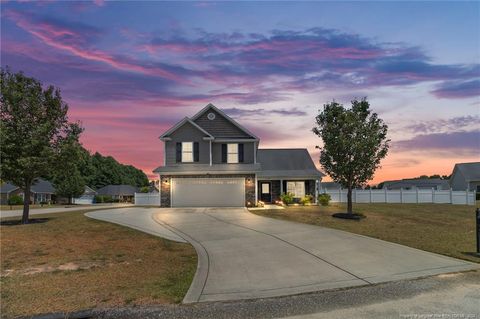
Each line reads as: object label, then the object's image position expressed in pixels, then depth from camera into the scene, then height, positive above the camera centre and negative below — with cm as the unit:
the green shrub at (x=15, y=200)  5209 -236
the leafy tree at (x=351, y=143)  2050 +204
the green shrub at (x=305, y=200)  3086 -152
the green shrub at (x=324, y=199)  2938 -140
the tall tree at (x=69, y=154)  2038 +151
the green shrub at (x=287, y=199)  3081 -141
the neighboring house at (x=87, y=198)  7262 -320
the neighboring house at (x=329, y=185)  7459 -75
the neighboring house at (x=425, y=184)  6372 -55
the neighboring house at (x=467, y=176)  5309 +61
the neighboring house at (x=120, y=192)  9025 -232
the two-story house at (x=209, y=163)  3098 +154
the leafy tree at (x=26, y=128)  1920 +275
